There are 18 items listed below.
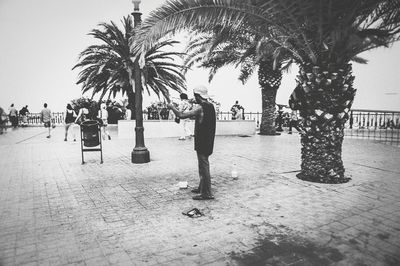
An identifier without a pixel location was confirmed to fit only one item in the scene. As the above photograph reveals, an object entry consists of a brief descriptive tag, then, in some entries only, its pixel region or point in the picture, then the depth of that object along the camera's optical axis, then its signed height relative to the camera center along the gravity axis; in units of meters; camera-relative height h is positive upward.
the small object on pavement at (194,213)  4.29 -1.46
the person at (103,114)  14.09 -0.04
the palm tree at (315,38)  5.43 +1.50
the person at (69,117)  13.35 -0.19
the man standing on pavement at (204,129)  4.89 -0.26
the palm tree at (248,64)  13.52 +2.53
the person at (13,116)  22.70 -0.28
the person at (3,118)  21.06 -0.42
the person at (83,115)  11.98 -0.09
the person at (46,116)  16.17 -0.18
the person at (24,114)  25.06 -0.13
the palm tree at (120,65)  15.30 +2.56
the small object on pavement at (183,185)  5.69 -1.37
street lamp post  8.20 -0.31
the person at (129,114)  17.58 -0.04
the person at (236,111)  19.22 +0.17
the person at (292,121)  17.39 -0.38
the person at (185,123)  13.04 -0.47
